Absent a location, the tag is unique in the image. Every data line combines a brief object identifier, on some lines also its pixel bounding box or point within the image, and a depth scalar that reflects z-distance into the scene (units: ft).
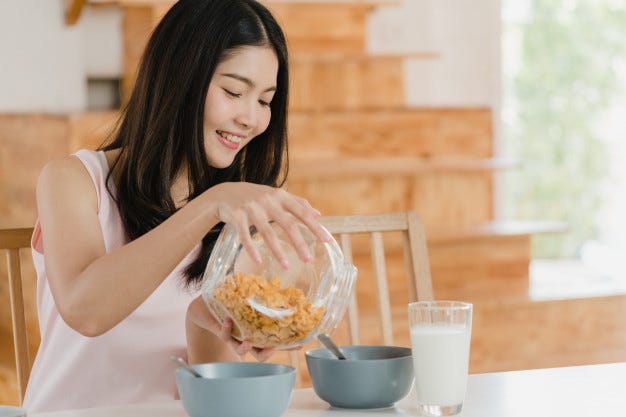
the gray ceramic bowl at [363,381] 5.23
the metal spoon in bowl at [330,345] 5.32
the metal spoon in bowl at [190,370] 5.10
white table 5.20
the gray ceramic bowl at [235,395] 4.94
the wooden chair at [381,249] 6.95
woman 6.68
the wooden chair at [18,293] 6.67
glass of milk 5.13
